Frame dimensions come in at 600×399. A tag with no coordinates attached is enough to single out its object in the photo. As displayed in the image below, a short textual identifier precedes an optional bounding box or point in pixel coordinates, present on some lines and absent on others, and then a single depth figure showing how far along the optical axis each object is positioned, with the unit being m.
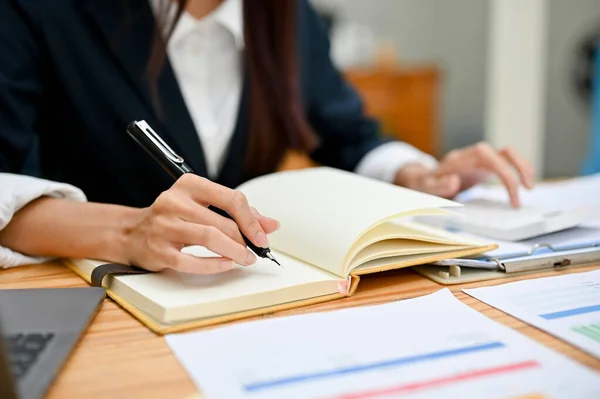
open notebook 0.54
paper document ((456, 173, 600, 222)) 0.96
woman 0.62
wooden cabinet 3.36
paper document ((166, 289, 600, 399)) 0.42
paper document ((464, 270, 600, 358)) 0.51
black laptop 0.41
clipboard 0.65
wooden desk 0.43
